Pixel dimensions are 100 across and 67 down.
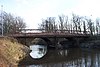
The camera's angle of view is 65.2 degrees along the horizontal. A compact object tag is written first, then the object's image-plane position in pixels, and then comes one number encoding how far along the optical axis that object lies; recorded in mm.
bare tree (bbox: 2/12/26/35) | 32897
